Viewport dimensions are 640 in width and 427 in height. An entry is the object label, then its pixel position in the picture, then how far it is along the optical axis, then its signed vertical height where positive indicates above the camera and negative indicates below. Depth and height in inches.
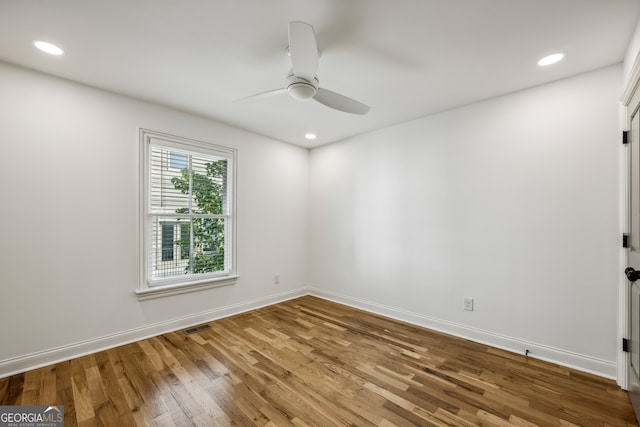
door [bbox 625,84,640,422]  68.6 -9.8
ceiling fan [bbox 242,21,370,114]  57.9 +37.0
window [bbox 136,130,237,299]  116.6 -1.3
